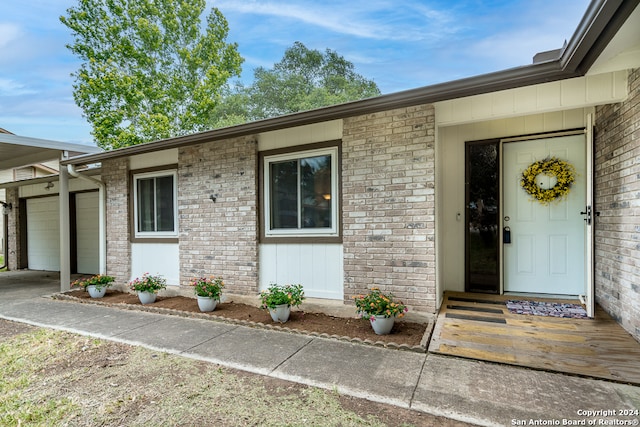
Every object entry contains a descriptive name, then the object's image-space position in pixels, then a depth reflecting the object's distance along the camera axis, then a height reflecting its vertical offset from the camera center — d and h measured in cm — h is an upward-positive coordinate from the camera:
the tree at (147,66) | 1300 +654
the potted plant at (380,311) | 343 -109
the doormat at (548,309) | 360 -118
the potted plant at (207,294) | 452 -117
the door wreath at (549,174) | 411 +42
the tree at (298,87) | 1889 +799
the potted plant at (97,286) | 560 -128
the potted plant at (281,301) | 393 -111
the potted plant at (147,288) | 507 -121
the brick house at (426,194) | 317 +22
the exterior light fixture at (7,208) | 985 +17
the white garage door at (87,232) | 828 -51
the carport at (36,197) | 586 +57
